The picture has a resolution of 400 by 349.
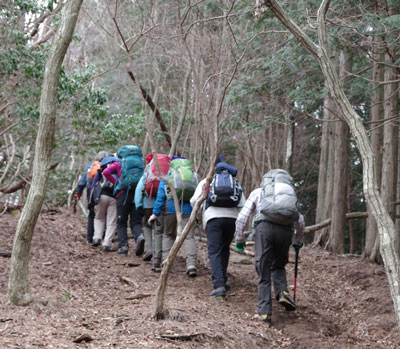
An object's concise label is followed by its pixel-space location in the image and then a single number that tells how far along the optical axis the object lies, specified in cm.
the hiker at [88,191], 1097
